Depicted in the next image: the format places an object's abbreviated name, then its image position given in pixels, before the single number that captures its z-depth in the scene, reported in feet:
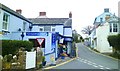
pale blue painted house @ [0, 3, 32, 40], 33.13
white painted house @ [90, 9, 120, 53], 61.32
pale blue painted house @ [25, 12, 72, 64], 37.31
